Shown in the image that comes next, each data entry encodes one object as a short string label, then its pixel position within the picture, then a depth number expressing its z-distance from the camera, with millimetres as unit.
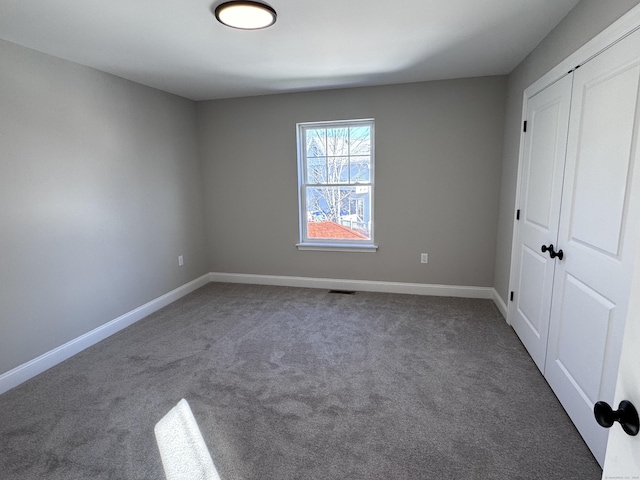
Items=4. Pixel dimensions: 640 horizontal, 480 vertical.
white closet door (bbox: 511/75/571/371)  2154
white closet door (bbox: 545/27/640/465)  1483
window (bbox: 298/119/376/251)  4000
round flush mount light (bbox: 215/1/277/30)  1903
